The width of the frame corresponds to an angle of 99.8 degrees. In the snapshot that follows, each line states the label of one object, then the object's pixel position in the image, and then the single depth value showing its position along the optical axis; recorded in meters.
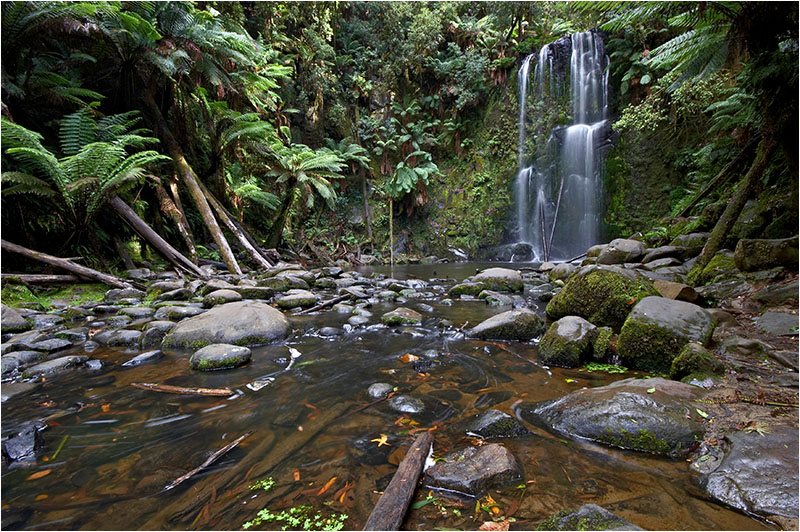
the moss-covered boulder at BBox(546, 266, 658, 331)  3.29
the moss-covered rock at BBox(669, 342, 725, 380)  2.23
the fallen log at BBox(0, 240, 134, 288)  5.08
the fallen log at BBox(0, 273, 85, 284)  4.82
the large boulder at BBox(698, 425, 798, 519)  1.20
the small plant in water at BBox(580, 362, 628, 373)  2.66
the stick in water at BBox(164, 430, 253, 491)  1.53
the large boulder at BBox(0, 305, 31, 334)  3.69
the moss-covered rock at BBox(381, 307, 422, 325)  4.42
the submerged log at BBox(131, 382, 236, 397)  2.42
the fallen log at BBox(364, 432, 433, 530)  1.21
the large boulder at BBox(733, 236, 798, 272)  3.70
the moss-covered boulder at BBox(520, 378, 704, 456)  1.63
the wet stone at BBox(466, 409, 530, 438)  1.82
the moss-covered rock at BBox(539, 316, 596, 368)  2.78
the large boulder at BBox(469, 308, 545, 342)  3.57
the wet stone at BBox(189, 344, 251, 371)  2.86
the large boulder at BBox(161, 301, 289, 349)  3.43
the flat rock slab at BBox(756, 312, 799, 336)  2.75
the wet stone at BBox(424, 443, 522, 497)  1.40
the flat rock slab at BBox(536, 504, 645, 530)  1.09
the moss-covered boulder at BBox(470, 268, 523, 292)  6.65
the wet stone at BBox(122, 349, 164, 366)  3.04
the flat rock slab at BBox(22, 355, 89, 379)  2.76
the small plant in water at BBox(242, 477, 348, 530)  1.26
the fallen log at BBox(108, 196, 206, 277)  6.58
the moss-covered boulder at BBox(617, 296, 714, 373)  2.56
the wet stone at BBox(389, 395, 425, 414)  2.15
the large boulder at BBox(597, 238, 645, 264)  7.01
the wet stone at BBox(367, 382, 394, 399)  2.40
